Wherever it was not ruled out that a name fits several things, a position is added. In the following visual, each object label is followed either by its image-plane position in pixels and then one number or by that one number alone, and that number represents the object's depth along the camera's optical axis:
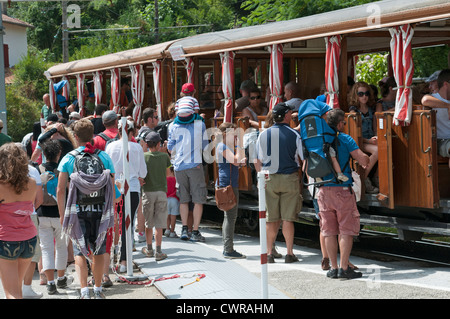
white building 56.62
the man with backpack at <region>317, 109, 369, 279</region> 8.39
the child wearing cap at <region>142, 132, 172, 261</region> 9.90
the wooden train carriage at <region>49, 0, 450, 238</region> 8.83
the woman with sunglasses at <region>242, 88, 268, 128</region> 12.27
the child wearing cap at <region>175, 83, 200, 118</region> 11.24
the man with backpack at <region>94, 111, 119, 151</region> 9.58
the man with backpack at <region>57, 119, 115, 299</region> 7.41
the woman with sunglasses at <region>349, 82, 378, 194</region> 9.77
